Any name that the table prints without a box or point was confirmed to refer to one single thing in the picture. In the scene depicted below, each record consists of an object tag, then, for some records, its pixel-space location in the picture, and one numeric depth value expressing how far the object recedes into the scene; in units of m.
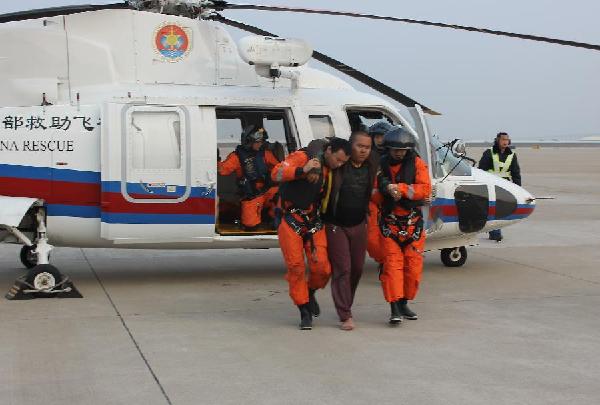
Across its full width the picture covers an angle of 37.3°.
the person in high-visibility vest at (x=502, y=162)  12.27
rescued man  6.90
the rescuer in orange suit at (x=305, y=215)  6.82
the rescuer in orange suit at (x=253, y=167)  9.51
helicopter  8.52
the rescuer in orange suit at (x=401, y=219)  7.11
